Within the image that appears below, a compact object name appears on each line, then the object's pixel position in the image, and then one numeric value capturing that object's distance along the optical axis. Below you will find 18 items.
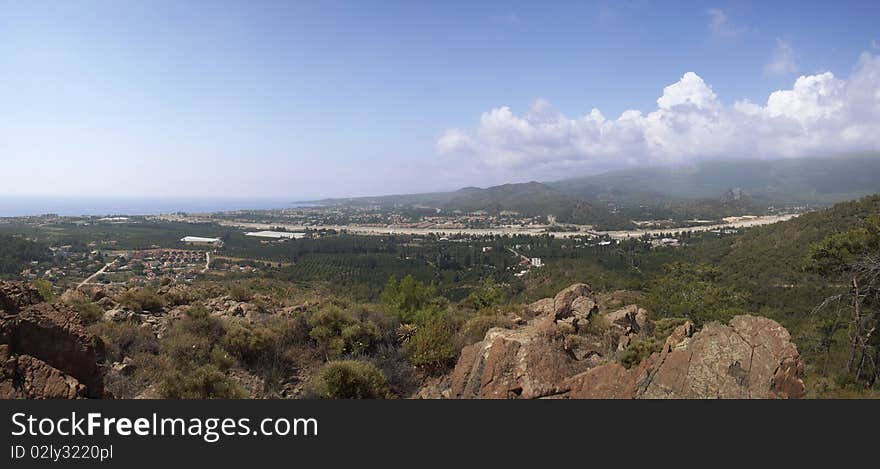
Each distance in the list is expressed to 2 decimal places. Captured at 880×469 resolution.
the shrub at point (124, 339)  9.41
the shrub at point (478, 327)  11.50
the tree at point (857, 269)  12.10
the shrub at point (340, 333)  10.94
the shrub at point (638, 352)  8.19
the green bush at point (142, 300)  13.20
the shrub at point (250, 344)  10.31
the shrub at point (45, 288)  13.16
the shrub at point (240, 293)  17.41
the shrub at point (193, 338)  9.62
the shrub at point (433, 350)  9.91
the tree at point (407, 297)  15.78
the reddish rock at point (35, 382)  5.30
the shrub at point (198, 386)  7.10
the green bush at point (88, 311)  10.96
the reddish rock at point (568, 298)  17.24
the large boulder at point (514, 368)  7.34
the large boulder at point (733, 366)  6.29
